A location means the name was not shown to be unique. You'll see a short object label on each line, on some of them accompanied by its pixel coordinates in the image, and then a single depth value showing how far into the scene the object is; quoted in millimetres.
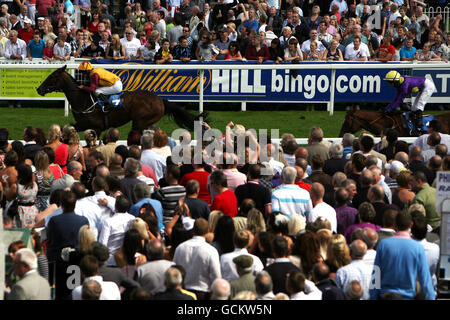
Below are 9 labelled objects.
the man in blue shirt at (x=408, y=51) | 40125
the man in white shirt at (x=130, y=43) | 39219
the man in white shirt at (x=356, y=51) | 39062
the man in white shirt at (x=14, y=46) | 38562
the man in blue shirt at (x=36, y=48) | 39062
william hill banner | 35281
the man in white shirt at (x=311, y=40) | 39156
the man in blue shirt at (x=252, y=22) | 42316
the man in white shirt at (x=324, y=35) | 40516
